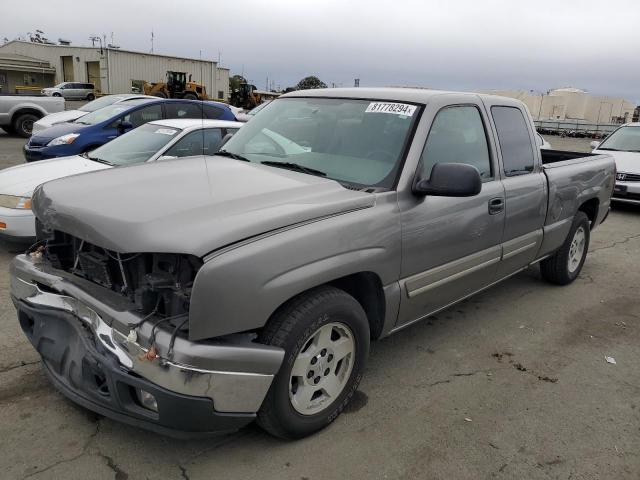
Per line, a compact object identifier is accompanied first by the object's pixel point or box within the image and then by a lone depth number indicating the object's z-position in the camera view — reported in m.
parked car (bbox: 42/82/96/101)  39.12
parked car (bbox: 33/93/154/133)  12.03
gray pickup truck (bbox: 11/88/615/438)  2.32
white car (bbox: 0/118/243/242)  5.15
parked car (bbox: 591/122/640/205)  9.77
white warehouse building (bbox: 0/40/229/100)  42.31
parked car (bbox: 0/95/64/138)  15.94
